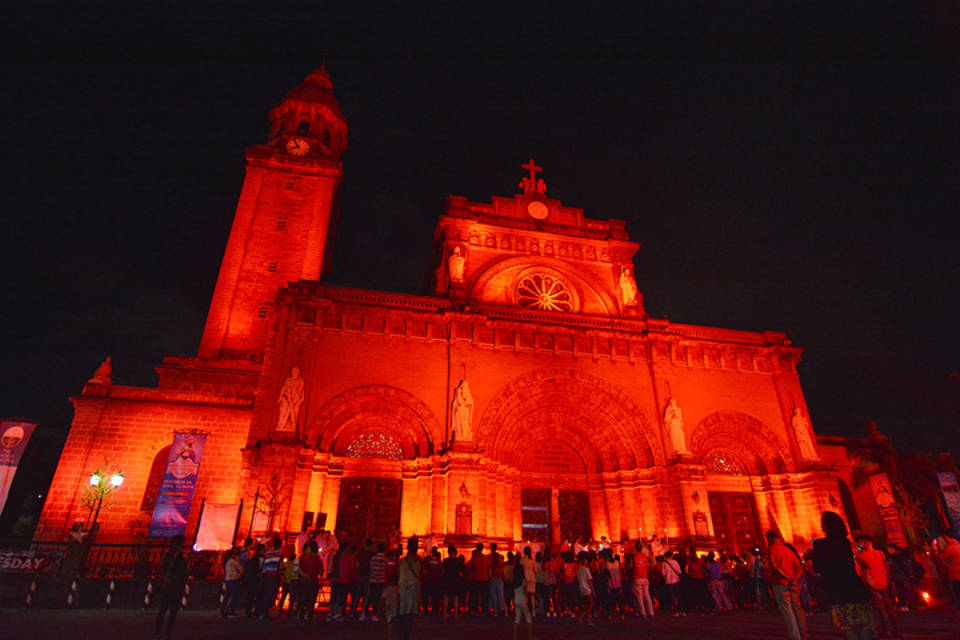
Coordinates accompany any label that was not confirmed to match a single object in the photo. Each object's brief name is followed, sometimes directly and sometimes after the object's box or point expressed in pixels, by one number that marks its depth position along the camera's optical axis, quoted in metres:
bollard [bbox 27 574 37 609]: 11.46
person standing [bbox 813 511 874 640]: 5.30
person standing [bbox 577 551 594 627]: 10.50
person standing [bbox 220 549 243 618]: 11.10
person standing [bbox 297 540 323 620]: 10.50
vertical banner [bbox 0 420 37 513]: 18.36
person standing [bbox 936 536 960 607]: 10.07
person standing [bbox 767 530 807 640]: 7.35
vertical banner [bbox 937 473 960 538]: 21.62
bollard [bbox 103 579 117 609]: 11.77
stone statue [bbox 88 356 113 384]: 20.19
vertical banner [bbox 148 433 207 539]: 17.75
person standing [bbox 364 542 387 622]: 10.59
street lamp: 16.34
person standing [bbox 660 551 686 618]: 13.34
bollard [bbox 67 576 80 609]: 11.66
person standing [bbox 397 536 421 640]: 7.24
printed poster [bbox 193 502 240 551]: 15.40
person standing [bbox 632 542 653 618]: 12.30
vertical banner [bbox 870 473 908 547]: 22.64
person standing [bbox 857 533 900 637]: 7.76
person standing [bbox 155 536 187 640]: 8.05
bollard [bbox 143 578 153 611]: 11.88
